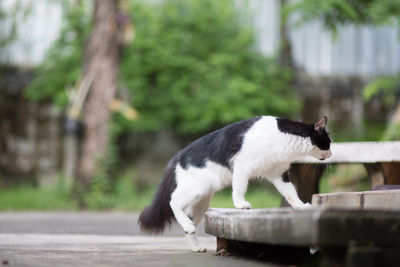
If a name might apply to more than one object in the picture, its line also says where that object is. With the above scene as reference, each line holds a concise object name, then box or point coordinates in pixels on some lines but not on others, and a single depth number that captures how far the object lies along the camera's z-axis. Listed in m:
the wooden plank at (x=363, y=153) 8.77
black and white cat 6.81
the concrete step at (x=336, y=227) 4.54
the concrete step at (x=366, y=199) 6.56
